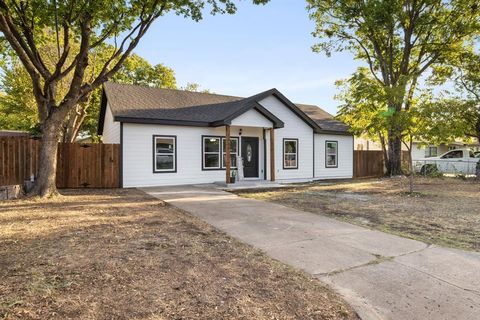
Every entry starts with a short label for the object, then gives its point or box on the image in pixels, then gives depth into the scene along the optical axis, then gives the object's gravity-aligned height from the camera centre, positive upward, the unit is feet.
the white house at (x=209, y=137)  42.86 +3.68
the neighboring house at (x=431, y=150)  110.63 +3.36
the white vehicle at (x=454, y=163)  72.54 -0.98
